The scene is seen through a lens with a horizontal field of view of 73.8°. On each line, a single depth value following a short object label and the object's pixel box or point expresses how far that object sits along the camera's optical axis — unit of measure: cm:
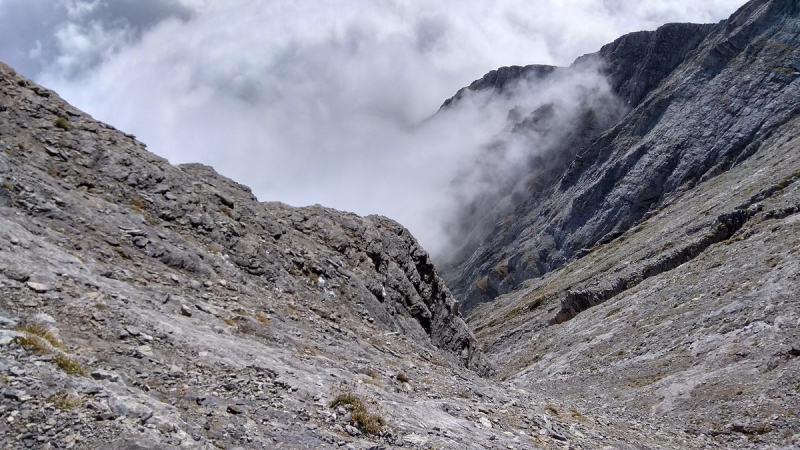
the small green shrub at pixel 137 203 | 2310
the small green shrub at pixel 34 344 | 1120
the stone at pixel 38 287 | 1403
